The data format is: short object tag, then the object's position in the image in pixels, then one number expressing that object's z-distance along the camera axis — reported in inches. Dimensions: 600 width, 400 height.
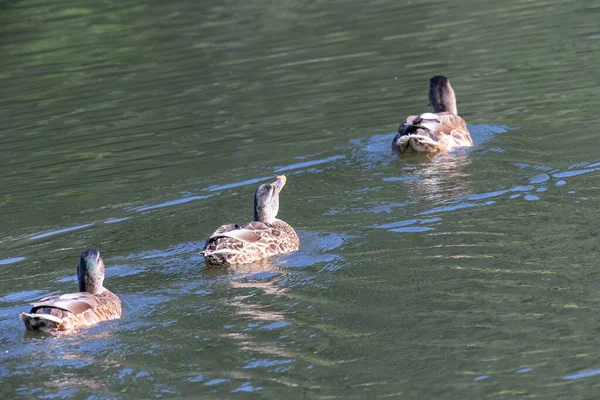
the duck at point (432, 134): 1053.1
